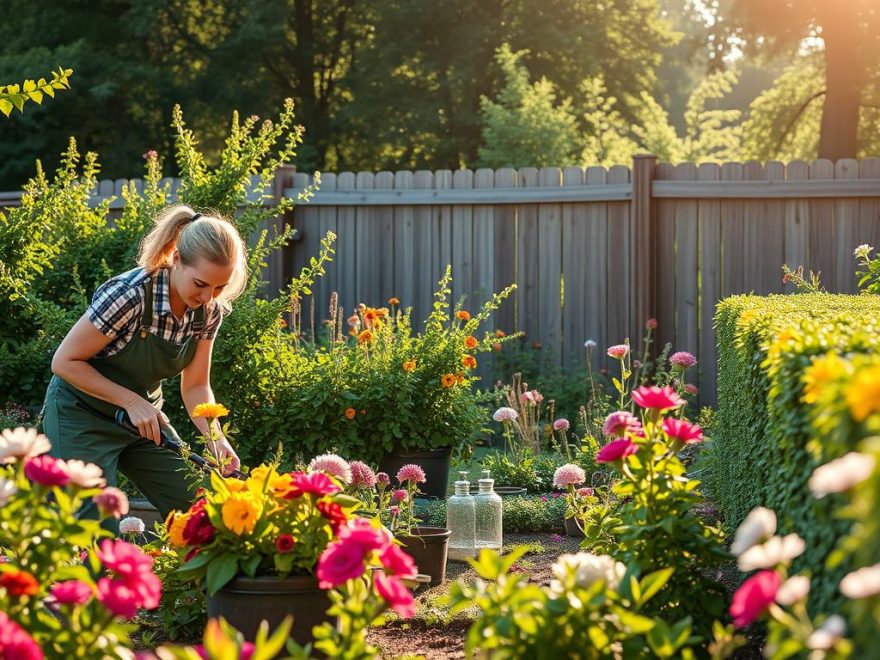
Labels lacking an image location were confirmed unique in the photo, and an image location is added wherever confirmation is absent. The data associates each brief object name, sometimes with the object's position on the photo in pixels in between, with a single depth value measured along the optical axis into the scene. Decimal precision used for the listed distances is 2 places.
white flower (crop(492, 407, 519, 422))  5.53
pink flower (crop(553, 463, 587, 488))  4.12
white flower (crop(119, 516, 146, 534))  3.94
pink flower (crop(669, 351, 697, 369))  5.31
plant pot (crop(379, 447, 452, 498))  5.84
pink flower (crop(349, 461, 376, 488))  3.67
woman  3.68
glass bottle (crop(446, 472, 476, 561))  4.46
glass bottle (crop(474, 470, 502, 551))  4.46
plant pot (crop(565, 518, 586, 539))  5.13
